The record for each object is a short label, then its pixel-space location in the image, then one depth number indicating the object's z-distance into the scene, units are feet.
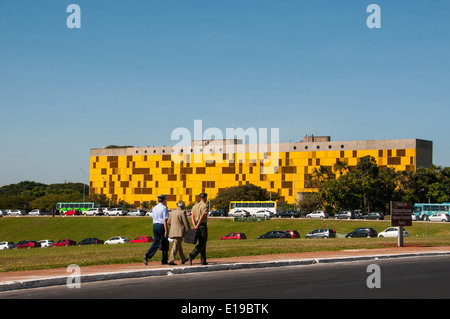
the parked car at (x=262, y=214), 342.27
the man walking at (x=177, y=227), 57.06
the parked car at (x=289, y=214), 338.46
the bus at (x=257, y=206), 355.15
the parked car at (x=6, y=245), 227.44
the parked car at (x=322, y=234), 198.59
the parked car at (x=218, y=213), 373.28
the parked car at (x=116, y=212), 412.57
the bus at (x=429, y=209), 318.45
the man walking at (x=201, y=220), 55.98
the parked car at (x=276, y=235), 186.78
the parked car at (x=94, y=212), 418.10
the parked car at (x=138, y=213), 399.03
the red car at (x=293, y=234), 195.07
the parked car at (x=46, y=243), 226.17
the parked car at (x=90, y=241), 208.44
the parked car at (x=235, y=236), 202.11
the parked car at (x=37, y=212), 455.79
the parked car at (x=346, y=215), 319.84
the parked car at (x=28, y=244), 221.05
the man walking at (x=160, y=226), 56.24
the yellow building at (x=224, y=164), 433.89
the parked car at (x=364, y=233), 192.54
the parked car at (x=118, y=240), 221.54
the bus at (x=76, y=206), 448.65
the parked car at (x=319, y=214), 331.98
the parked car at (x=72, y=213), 431.43
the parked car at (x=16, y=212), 462.19
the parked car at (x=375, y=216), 312.91
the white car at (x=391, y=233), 196.44
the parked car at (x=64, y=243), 211.61
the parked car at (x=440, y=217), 295.89
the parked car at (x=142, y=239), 216.78
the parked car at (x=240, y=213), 354.74
